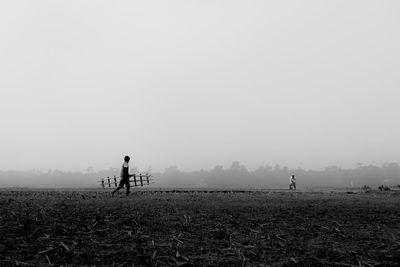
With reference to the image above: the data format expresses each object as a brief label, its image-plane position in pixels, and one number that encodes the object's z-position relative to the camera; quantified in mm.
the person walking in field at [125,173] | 20938
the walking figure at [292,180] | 38847
